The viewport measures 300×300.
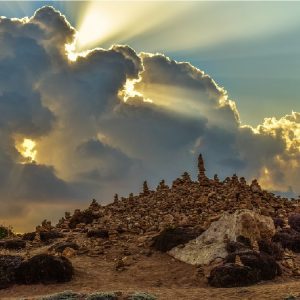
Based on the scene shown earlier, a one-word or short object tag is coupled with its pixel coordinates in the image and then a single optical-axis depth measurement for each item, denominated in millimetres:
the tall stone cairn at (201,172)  69125
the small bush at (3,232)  64625
